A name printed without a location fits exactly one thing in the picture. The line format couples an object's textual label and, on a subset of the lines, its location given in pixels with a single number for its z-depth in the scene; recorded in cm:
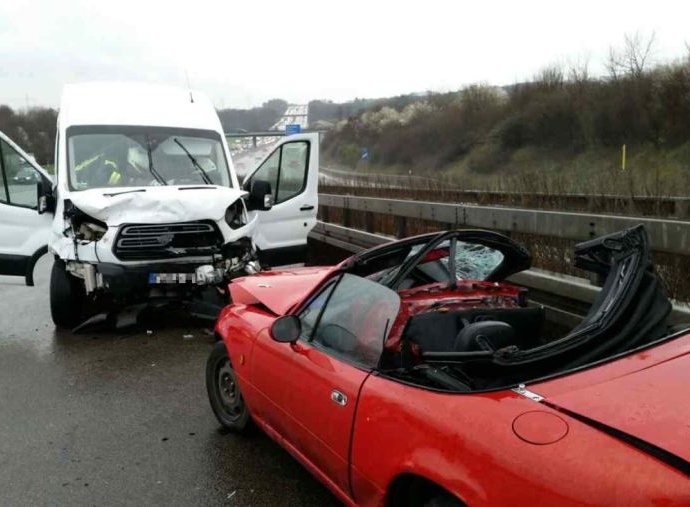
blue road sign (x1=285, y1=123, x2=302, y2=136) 1135
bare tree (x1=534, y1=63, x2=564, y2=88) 5062
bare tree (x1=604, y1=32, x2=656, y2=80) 4150
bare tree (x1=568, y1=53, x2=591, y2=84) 4725
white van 636
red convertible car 177
